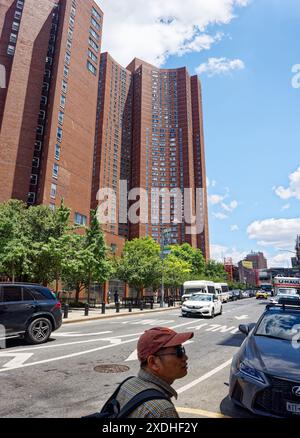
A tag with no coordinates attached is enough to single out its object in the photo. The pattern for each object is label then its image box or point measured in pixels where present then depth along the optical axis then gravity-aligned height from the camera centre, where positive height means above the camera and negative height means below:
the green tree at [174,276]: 43.15 +2.39
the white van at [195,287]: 33.06 +0.58
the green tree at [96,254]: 28.23 +3.41
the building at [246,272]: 173.27 +12.92
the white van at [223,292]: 44.31 +0.17
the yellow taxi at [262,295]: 60.60 -0.28
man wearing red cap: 1.87 -0.45
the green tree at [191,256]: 82.81 +9.83
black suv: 9.05 -0.64
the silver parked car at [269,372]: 3.85 -1.04
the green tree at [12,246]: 19.98 +2.87
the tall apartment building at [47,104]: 47.94 +31.63
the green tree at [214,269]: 96.32 +7.41
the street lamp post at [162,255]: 34.40 +4.05
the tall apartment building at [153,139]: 117.81 +61.37
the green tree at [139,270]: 33.16 +2.37
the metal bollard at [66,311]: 18.47 -1.20
